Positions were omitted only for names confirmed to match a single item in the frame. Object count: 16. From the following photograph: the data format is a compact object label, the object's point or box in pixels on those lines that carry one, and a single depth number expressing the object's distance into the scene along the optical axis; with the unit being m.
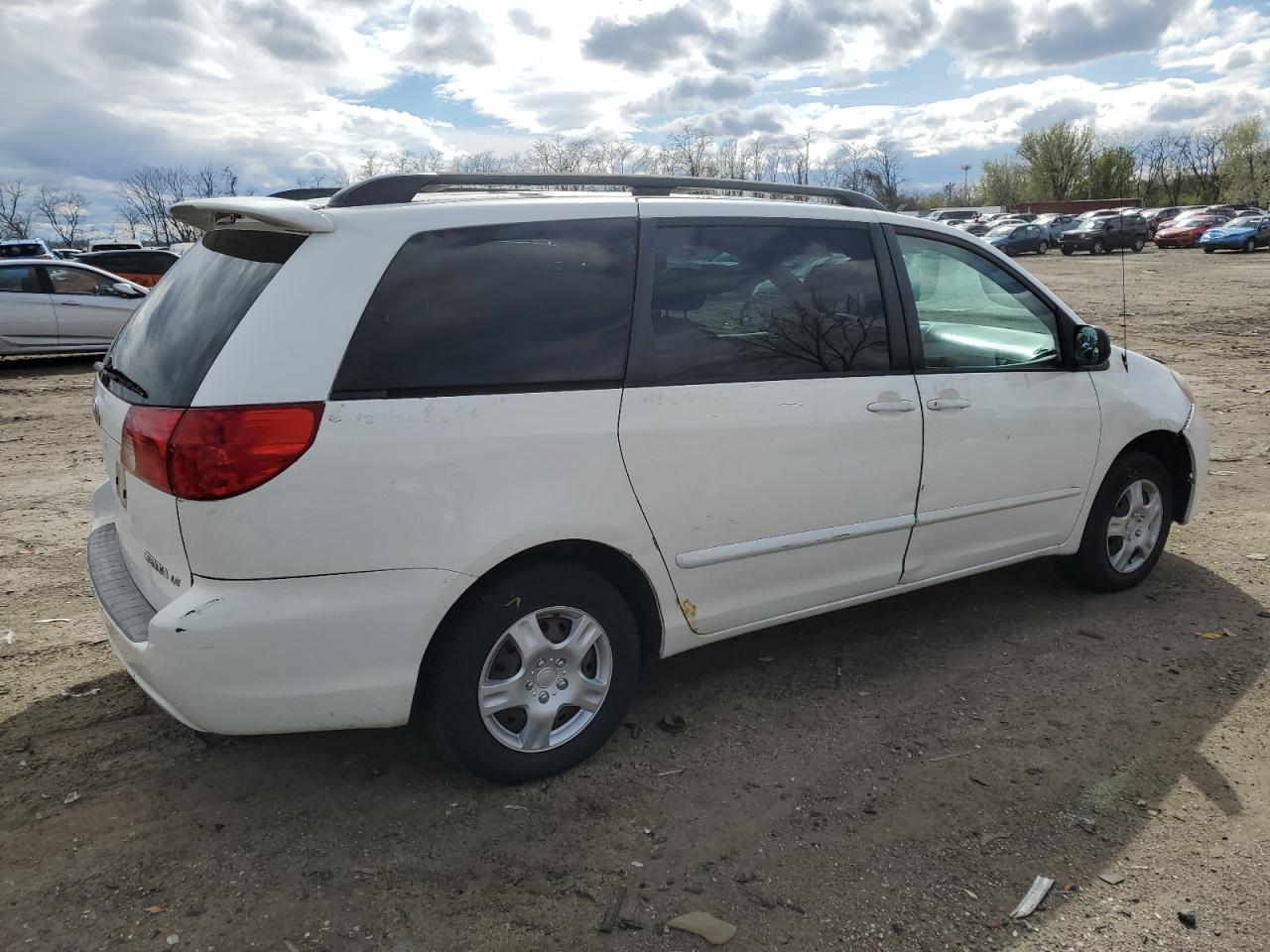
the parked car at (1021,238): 43.88
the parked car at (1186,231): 44.31
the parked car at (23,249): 28.69
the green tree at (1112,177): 99.62
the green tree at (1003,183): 108.38
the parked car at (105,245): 37.97
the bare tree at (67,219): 78.50
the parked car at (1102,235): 41.03
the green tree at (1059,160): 100.44
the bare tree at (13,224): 68.88
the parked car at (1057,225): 47.56
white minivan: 2.66
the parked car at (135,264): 17.69
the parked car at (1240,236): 39.38
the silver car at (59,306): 13.68
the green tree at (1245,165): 87.62
